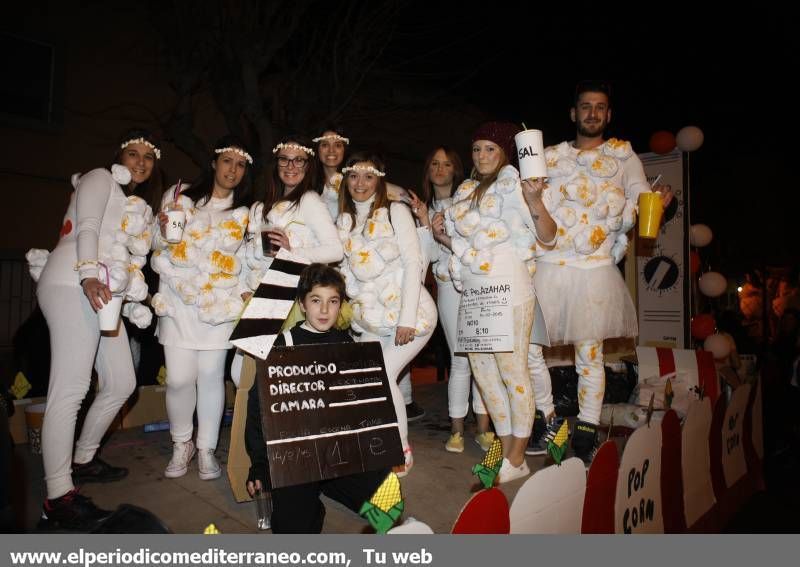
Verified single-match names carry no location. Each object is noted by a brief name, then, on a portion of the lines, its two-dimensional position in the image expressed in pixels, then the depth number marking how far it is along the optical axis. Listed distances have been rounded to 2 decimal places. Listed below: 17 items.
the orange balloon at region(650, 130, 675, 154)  6.18
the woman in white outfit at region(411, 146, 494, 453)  3.46
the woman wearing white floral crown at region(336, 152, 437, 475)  2.91
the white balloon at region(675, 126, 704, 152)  6.02
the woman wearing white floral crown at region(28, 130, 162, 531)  2.45
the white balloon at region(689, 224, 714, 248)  6.57
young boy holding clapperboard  2.15
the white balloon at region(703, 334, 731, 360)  5.62
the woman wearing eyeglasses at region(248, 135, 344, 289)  2.84
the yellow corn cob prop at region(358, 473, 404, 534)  1.43
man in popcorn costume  3.13
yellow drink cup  3.04
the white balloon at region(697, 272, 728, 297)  6.56
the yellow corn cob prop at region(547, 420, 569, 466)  2.02
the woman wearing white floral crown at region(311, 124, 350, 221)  3.44
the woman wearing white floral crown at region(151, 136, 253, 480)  2.89
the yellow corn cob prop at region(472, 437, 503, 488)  1.72
